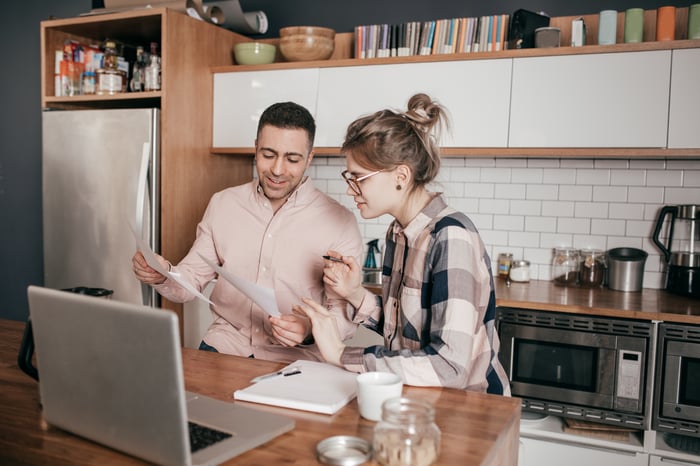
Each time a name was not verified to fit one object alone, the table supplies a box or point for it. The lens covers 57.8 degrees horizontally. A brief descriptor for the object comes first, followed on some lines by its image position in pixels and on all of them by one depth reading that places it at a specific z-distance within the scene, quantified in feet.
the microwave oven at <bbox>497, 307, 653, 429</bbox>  9.04
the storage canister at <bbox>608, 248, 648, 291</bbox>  10.61
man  7.76
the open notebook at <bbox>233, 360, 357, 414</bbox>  4.56
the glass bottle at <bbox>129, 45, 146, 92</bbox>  12.53
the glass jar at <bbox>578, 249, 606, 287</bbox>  11.10
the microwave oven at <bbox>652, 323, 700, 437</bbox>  8.73
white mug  4.24
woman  5.02
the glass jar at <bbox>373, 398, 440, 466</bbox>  3.59
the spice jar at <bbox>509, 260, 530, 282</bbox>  11.35
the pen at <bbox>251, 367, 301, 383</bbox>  5.15
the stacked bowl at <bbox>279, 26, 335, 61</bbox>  11.90
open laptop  3.30
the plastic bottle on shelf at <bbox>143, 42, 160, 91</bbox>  12.06
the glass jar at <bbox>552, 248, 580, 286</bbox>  11.37
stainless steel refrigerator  11.75
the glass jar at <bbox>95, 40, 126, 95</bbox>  12.52
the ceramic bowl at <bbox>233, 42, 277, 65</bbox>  12.47
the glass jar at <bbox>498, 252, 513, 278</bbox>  11.62
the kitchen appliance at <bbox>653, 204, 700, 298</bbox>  10.16
